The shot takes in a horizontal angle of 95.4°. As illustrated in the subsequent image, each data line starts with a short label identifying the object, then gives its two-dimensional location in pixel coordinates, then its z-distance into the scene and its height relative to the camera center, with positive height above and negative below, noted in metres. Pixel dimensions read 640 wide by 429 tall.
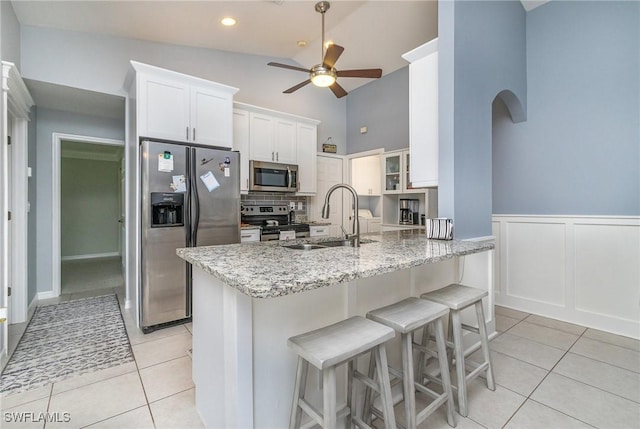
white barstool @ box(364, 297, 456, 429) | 1.28 -0.60
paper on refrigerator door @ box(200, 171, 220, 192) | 2.90 +0.33
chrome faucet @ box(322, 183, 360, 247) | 1.77 +0.00
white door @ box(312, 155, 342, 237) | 4.94 +0.37
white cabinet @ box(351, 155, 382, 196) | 5.47 +0.76
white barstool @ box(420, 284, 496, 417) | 1.56 -0.65
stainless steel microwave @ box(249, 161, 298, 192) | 3.97 +0.53
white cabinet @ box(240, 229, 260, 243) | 3.60 -0.26
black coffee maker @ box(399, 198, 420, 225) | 4.47 +0.03
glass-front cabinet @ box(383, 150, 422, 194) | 4.34 +0.63
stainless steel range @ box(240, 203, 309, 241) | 3.88 -0.09
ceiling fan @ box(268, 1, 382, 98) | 2.57 +1.37
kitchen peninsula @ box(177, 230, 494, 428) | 1.09 -0.44
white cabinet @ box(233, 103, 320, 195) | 3.88 +1.06
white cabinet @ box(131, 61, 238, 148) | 2.74 +1.09
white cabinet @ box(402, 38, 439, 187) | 2.37 +0.84
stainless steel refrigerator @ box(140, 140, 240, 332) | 2.64 +0.00
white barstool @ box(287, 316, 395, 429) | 1.02 -0.51
